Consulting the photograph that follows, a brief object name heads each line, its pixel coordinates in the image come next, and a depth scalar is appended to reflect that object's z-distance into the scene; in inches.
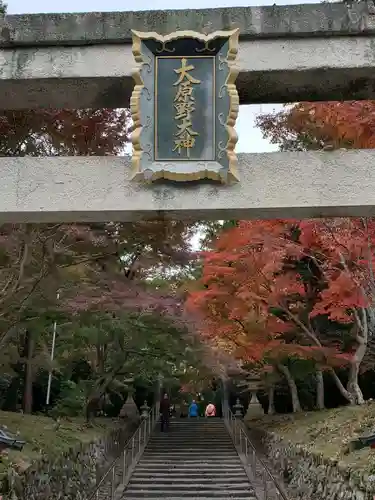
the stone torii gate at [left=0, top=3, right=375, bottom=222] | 220.2
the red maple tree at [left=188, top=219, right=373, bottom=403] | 516.4
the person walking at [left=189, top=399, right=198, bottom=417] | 1111.7
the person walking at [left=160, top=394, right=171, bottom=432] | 925.2
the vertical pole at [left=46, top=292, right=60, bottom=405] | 853.8
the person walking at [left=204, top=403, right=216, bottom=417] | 1183.6
